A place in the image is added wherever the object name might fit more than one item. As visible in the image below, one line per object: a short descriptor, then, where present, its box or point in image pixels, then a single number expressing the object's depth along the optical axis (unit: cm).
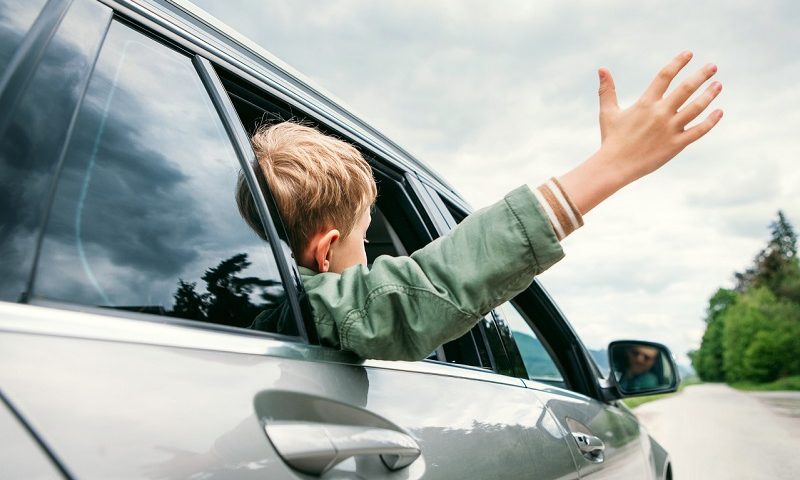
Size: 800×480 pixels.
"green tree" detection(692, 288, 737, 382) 10381
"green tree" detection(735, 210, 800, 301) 7200
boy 132
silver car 82
